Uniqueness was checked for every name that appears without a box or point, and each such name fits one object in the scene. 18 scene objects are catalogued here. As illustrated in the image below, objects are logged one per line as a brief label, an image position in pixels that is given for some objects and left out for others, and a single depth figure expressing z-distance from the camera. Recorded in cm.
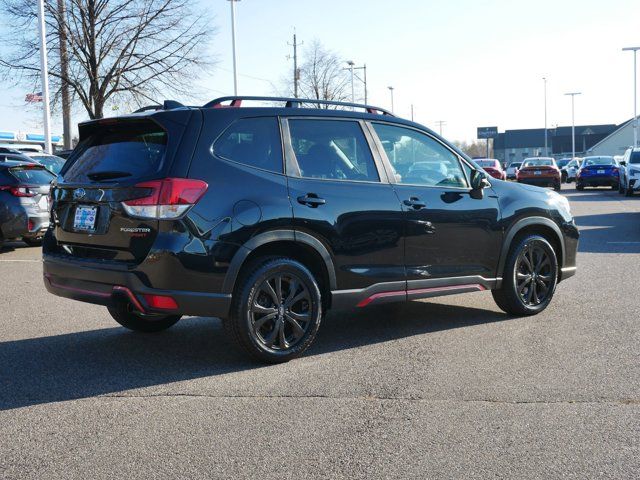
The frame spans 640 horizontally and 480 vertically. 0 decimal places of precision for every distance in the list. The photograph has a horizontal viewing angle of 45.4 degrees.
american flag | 2545
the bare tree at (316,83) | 5300
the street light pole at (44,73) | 2411
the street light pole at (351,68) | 5666
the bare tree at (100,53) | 2889
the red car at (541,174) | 3506
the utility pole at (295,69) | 5141
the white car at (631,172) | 2744
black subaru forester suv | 501
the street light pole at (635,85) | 6794
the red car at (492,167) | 3209
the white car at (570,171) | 5138
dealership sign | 14282
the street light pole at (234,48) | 4314
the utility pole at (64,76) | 2870
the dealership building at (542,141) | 13025
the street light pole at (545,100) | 10225
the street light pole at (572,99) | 9856
